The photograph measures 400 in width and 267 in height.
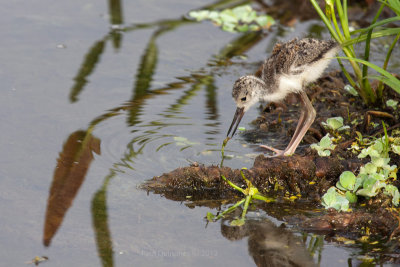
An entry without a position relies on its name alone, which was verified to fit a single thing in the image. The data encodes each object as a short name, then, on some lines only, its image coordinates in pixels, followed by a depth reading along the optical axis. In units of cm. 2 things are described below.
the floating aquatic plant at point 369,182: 761
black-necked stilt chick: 942
